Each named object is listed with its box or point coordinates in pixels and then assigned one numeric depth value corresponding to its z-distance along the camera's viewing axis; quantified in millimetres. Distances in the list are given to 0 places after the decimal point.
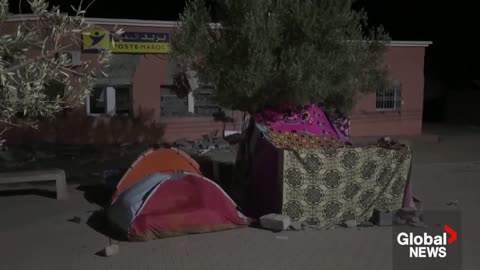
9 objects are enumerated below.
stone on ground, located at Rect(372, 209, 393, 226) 7453
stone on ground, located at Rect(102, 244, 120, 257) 6184
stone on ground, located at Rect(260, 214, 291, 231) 7113
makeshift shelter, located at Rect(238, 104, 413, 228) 7340
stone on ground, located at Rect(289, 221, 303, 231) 7199
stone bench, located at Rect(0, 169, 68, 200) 9062
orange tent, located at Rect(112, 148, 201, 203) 8391
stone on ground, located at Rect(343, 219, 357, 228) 7441
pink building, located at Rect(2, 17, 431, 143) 15031
